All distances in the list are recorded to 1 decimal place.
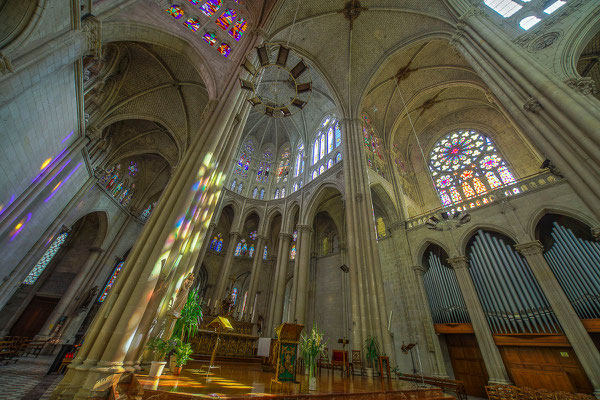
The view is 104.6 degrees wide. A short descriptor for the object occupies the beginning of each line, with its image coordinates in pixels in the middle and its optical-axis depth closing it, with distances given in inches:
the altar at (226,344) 330.0
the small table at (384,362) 271.0
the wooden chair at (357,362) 305.0
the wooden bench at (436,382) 294.7
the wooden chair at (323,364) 335.3
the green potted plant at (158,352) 173.0
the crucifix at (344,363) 283.7
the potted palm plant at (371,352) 299.1
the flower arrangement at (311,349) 163.3
